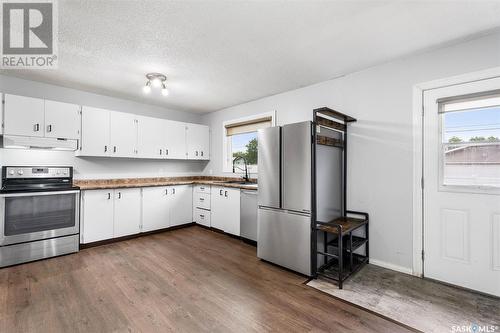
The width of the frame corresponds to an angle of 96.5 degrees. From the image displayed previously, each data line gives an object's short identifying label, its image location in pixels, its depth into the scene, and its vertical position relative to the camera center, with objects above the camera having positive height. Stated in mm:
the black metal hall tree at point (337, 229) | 2461 -662
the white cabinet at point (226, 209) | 3834 -752
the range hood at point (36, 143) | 2988 +346
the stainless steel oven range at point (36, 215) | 2820 -649
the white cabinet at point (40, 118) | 3002 +707
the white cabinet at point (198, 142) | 4977 +597
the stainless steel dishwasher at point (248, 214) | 3500 -752
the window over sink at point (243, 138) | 4320 +633
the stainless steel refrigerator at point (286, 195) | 2533 -334
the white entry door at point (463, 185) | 2160 -166
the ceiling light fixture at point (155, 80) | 3132 +1270
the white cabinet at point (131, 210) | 3430 -752
